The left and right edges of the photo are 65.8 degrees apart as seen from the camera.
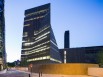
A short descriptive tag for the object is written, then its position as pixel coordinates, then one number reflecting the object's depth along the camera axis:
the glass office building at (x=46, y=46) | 58.93
